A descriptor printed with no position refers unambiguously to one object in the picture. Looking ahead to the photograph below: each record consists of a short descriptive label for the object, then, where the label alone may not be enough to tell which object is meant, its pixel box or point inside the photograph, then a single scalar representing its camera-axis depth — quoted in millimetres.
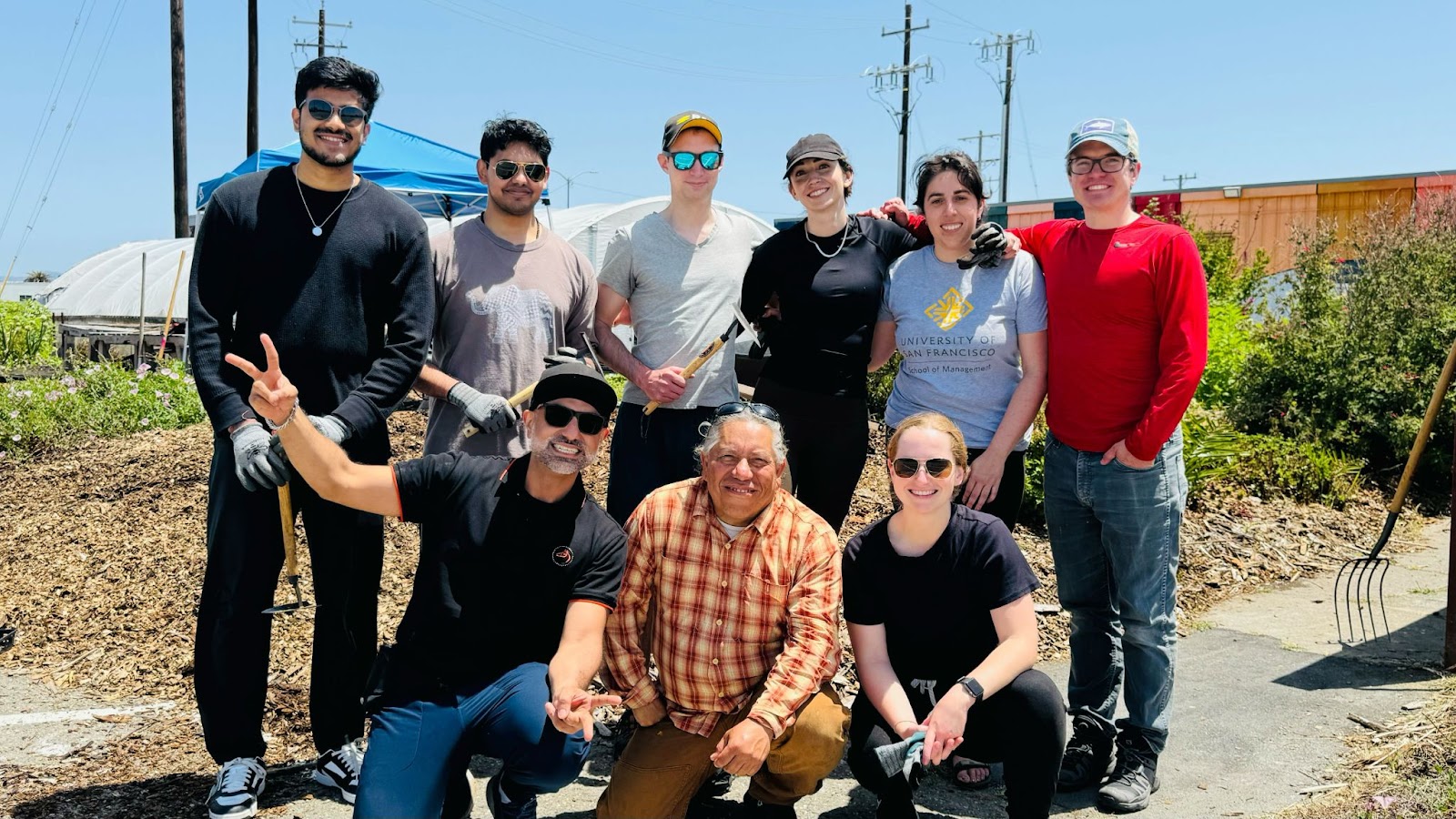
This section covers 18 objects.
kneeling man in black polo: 3021
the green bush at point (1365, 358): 9070
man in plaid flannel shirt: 3195
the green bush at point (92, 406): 9125
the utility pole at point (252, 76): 25984
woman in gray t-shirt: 3770
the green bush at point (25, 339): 12578
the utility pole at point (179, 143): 23438
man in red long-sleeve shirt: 3539
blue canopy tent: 12672
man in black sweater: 3414
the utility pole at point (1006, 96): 46781
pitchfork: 4758
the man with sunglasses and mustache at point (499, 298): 3732
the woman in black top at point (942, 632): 3191
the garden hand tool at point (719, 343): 3967
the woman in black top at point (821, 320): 3975
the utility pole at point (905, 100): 41938
